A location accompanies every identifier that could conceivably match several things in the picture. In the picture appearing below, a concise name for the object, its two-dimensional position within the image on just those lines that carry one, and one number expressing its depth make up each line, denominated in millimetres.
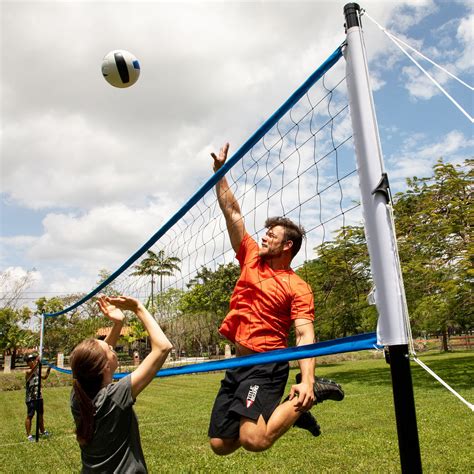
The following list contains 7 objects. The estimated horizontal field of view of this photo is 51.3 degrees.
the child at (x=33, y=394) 9917
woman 2500
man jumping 3203
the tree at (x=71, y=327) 11737
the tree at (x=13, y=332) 37275
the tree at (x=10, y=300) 36656
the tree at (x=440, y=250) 16062
